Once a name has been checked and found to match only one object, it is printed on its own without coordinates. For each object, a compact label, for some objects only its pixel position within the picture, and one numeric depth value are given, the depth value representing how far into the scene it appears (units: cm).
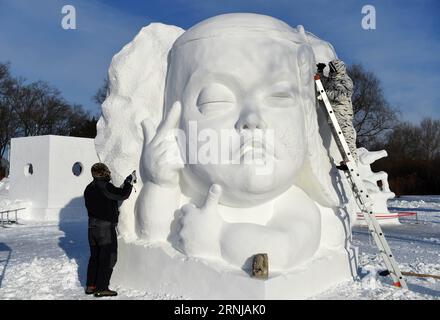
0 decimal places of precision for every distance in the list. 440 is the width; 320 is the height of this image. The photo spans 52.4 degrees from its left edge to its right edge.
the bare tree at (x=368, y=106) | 2712
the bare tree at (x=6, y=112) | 2936
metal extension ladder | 437
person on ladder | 486
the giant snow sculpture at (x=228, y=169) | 394
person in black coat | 414
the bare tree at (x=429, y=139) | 3591
